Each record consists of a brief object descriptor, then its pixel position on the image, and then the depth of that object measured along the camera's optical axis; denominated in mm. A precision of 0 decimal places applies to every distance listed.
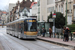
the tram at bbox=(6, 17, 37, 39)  24125
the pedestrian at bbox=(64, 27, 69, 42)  21231
